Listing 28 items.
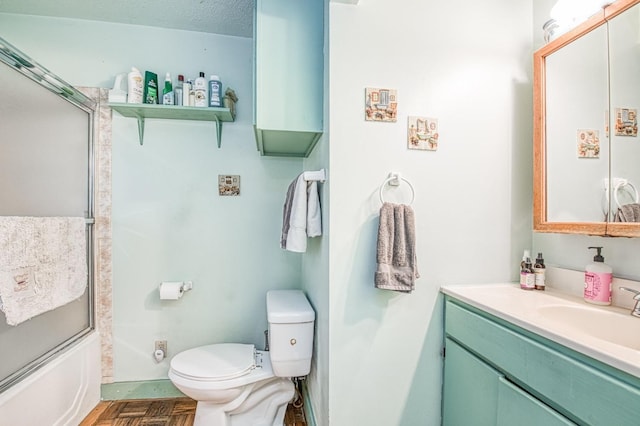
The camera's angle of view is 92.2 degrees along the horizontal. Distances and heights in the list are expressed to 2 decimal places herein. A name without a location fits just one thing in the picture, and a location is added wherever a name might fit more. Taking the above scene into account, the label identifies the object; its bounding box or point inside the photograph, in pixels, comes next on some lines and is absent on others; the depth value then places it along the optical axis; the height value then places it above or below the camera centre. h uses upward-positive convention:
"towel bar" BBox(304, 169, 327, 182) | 1.42 +0.17
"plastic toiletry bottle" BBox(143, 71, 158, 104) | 1.93 +0.78
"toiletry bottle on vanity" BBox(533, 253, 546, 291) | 1.35 -0.27
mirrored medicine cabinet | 1.08 +0.34
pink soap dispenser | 1.12 -0.26
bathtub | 1.33 -0.90
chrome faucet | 0.99 -0.30
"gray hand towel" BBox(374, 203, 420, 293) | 1.26 -0.16
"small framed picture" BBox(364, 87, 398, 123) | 1.34 +0.47
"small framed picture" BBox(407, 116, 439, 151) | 1.38 +0.36
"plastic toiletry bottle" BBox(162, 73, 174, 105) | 1.96 +0.76
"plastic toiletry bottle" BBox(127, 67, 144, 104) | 1.91 +0.78
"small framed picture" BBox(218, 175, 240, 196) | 2.15 +0.19
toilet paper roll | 1.97 -0.51
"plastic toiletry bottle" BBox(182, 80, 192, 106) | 1.96 +0.76
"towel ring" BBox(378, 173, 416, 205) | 1.35 +0.14
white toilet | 1.58 -0.86
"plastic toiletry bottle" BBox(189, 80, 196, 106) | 1.96 +0.73
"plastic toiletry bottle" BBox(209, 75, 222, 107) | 1.97 +0.77
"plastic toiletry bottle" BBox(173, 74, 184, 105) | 1.97 +0.75
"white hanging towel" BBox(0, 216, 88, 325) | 1.28 -0.25
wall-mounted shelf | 1.90 +0.64
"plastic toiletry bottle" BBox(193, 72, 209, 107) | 1.96 +0.76
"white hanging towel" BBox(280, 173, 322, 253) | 1.48 -0.02
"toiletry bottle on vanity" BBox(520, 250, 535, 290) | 1.36 -0.28
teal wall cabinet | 1.41 +0.68
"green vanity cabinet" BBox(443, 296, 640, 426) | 0.73 -0.49
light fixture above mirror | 1.19 +0.81
